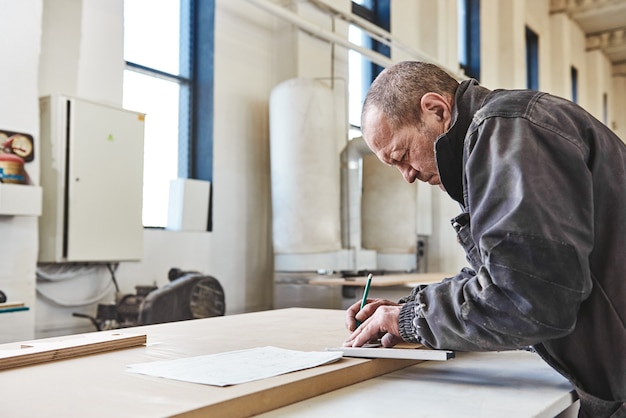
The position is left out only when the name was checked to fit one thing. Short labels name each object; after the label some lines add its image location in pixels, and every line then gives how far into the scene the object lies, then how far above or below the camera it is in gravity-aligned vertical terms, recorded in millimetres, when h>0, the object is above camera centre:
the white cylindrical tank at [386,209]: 5301 +315
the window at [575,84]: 10953 +2921
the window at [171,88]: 4094 +1088
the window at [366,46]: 5977 +2002
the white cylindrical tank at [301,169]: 4316 +540
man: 979 +10
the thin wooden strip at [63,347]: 1224 -232
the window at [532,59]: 9297 +2876
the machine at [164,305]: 3211 -335
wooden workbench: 894 -242
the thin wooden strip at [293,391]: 900 -248
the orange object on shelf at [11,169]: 2750 +338
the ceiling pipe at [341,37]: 4367 +1699
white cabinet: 3121 +330
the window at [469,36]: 7555 +2621
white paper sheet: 1054 -230
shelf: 2713 +197
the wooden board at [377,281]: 4105 -249
